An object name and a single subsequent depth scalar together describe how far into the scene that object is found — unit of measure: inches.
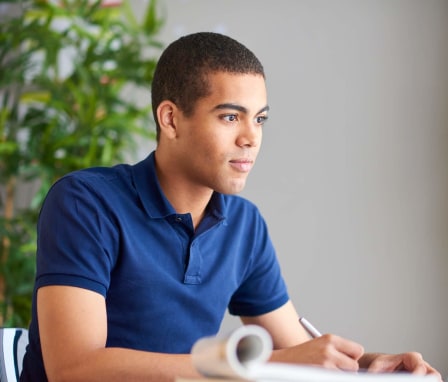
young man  65.2
